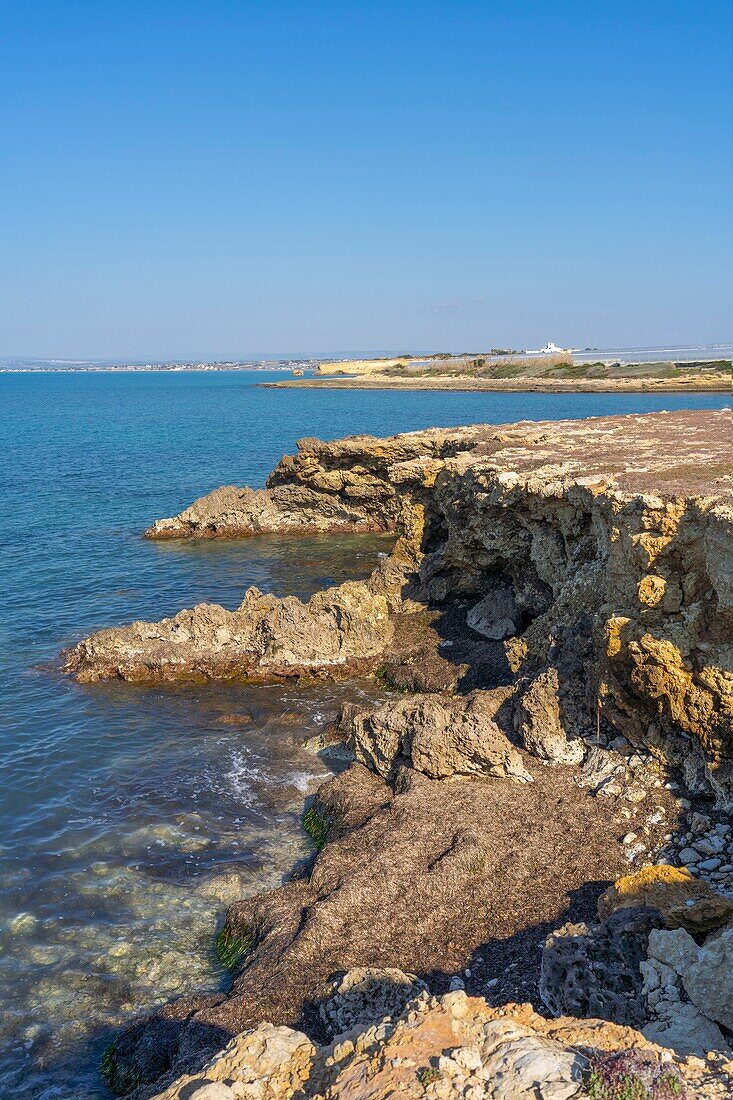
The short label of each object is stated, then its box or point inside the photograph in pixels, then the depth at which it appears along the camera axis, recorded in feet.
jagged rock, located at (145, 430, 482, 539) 148.97
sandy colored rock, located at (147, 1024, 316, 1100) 23.75
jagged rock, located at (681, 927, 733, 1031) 27.61
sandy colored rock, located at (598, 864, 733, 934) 32.94
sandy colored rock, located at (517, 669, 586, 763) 54.44
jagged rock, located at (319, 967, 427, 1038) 32.91
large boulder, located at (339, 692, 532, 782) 53.11
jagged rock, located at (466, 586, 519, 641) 82.07
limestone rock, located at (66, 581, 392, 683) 81.76
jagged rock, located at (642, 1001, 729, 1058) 26.86
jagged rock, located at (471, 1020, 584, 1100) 21.13
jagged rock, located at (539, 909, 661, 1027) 30.63
